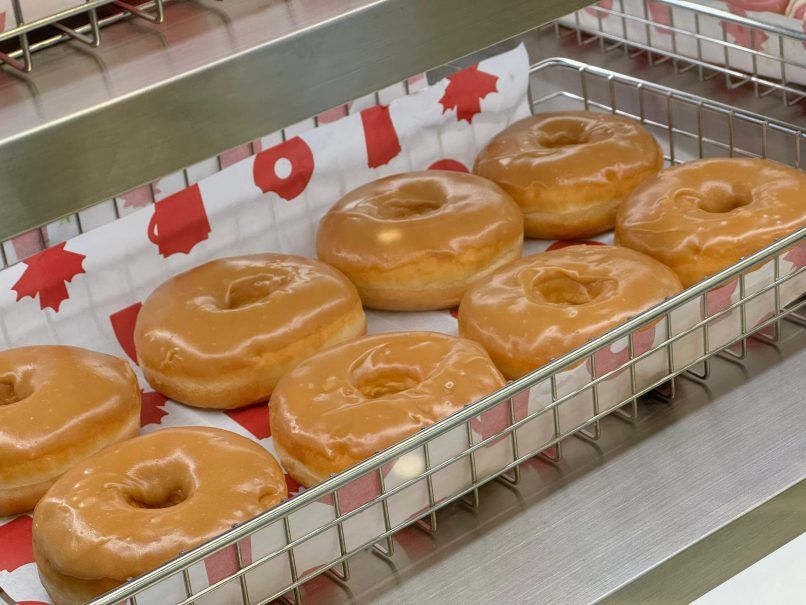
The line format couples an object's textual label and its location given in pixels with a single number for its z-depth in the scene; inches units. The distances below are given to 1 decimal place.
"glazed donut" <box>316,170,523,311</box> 17.4
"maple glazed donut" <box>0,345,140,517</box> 14.5
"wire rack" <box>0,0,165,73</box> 8.4
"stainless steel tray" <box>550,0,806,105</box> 19.4
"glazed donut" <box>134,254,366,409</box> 15.9
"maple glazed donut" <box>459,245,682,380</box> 15.1
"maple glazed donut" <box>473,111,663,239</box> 18.5
